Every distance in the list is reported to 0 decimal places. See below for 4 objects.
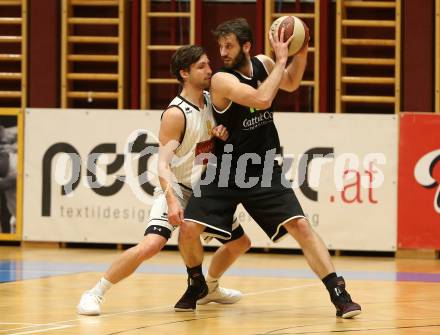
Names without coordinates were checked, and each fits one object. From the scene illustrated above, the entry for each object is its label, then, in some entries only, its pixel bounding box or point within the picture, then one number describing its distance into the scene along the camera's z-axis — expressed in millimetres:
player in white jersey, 13141
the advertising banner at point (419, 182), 21797
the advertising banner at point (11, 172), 23375
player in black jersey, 12961
